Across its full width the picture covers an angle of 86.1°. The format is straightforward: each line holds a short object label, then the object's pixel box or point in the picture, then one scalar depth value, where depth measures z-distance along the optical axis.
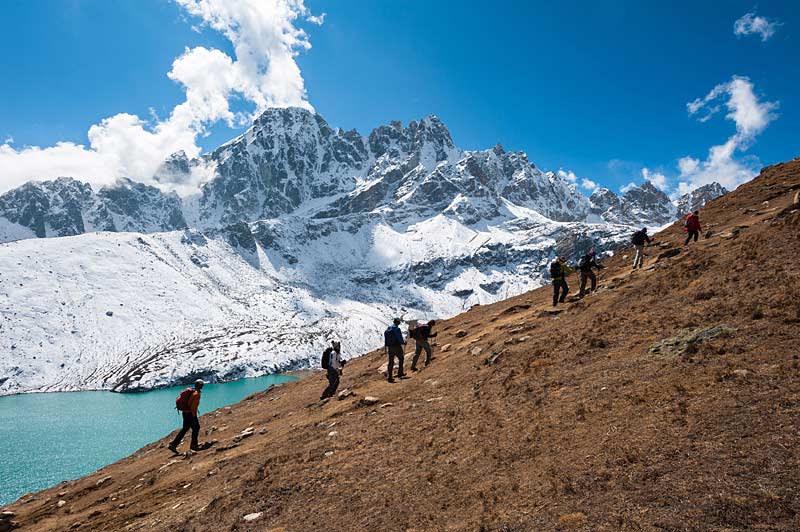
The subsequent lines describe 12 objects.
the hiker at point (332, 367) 23.94
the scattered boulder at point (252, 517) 10.34
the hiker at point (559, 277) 24.66
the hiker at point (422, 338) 23.28
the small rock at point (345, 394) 20.78
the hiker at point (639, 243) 26.36
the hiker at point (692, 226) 26.14
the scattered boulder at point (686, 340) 11.88
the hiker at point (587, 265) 25.25
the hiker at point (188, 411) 19.91
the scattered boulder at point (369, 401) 17.69
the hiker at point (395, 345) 22.06
